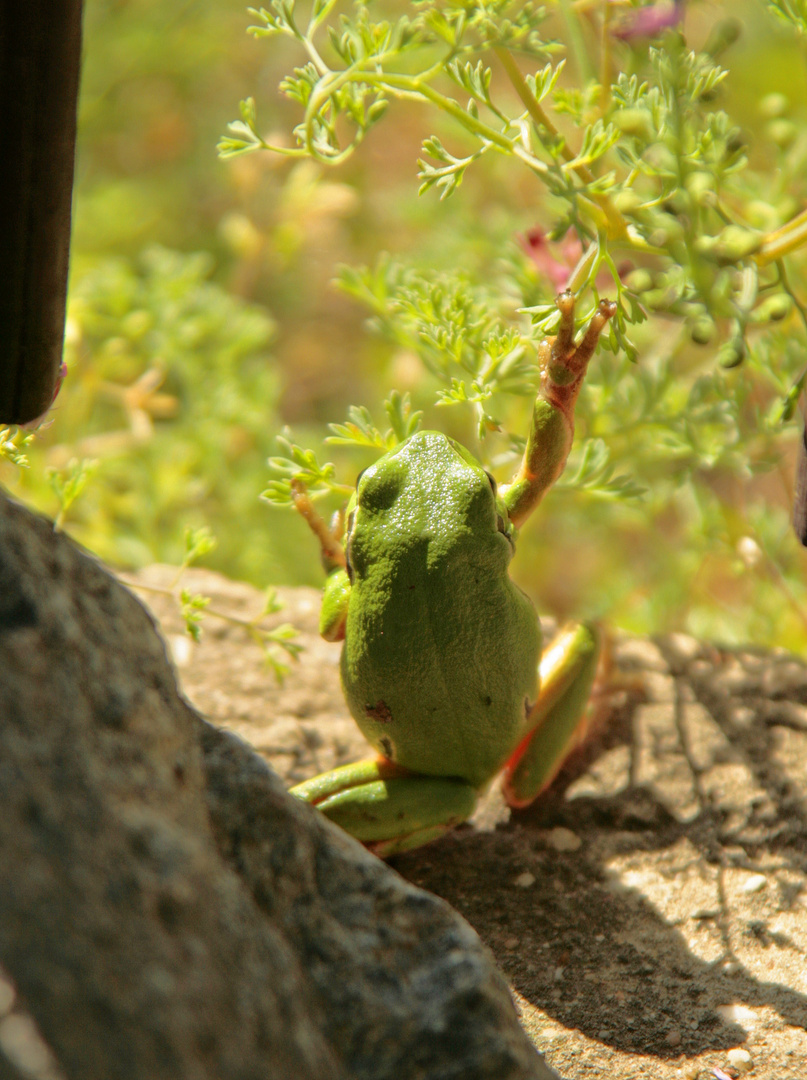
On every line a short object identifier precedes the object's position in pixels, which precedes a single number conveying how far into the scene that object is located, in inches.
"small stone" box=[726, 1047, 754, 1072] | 48.3
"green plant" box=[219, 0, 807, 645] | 48.6
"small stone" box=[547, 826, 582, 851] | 49.5
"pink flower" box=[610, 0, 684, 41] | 48.6
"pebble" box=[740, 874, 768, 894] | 49.2
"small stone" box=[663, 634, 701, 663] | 50.8
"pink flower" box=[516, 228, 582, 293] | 49.8
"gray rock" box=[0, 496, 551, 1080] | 47.0
